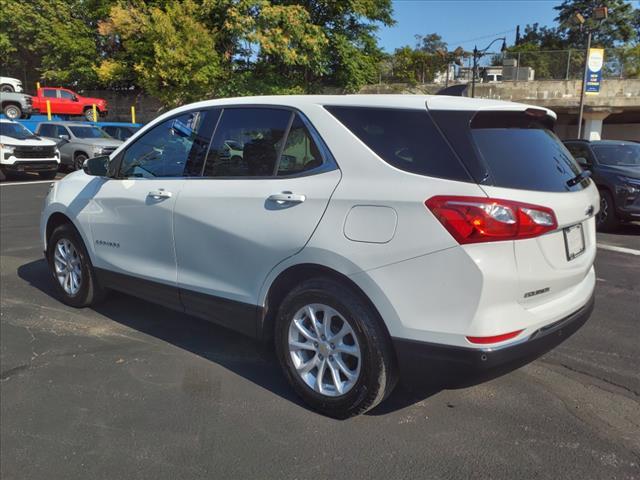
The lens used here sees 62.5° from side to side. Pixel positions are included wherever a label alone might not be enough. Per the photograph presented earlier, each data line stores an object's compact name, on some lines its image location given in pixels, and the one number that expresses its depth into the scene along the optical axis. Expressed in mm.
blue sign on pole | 20672
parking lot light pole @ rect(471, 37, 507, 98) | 27447
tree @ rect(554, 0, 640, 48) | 63531
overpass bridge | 27672
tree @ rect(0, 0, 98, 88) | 31344
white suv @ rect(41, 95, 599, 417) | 2457
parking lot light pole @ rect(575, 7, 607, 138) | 17173
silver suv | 17625
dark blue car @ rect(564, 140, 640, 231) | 8292
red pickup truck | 27453
